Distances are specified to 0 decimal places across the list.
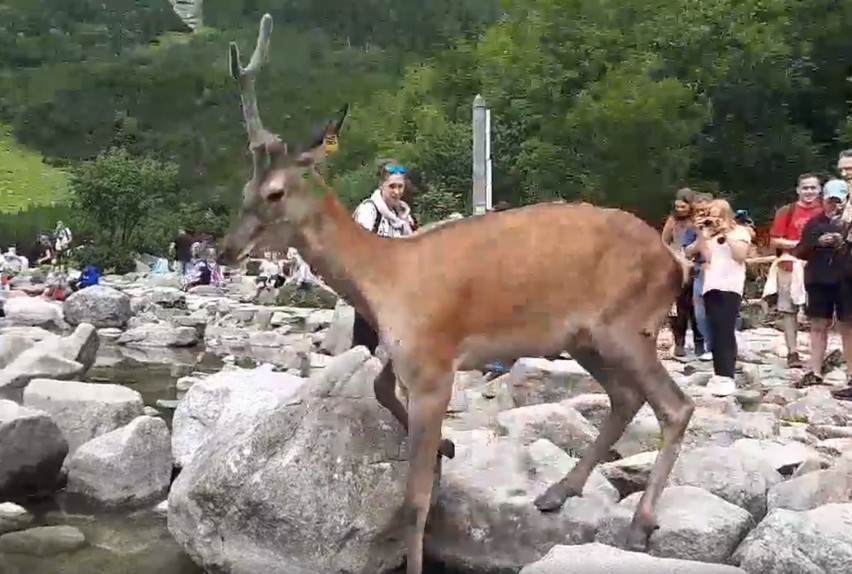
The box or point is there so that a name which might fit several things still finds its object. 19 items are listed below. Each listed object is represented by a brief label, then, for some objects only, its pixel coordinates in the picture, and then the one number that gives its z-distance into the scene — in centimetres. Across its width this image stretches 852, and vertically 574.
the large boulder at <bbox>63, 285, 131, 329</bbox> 2255
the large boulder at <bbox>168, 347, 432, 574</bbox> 614
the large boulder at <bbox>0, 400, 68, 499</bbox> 789
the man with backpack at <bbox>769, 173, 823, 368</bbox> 1126
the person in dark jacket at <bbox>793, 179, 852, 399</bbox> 1009
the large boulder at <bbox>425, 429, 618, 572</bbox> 631
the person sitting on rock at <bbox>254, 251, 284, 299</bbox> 2909
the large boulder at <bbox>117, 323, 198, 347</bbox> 1973
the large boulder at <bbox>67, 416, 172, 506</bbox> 801
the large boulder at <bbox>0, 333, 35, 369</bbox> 1326
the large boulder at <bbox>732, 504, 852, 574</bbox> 537
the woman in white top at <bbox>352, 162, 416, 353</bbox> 865
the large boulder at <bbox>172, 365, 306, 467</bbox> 846
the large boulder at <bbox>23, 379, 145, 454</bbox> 888
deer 571
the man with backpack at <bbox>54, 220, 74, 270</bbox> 4046
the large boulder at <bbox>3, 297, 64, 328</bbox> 2258
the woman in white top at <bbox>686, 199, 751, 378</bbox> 1014
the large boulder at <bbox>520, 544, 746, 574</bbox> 534
